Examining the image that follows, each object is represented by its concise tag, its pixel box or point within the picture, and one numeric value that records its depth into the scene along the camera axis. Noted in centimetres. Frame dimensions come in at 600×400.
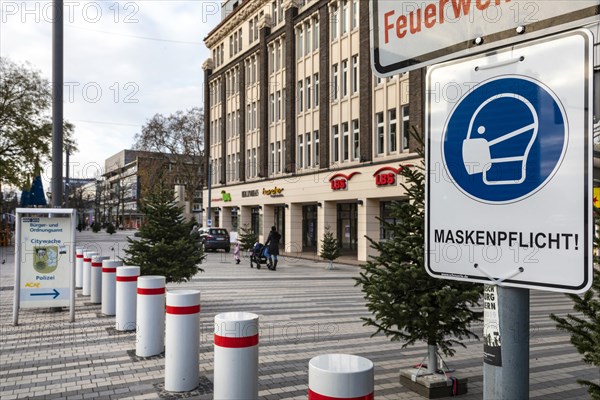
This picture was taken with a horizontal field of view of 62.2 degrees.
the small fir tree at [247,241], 2930
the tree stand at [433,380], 525
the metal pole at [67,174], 2318
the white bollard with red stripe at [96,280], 1116
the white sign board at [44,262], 929
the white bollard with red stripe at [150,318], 674
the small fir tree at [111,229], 6781
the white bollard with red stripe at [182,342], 537
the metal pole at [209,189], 4303
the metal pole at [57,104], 954
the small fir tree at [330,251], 2267
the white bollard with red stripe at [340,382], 227
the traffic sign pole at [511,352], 124
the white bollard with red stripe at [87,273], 1239
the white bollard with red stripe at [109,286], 973
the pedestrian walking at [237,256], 2450
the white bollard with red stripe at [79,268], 1391
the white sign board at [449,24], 125
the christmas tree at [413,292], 507
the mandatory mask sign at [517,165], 118
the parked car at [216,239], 3275
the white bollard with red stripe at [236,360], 402
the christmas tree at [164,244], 1090
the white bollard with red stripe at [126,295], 838
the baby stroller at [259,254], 2172
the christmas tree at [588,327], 296
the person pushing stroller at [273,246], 2141
